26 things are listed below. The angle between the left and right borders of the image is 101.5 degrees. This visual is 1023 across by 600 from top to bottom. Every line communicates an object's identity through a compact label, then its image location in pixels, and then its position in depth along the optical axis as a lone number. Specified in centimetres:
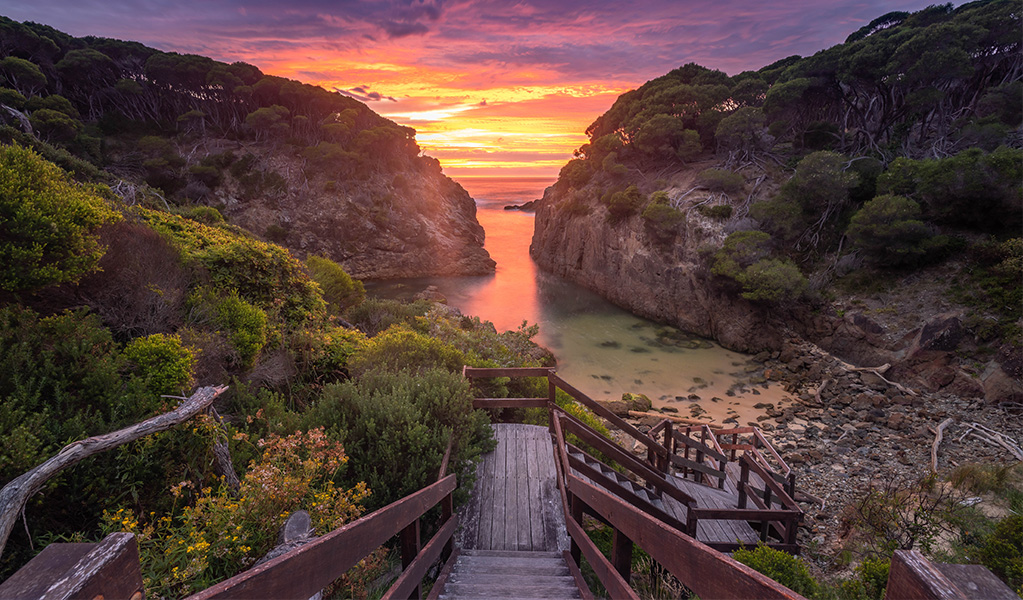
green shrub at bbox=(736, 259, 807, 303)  1950
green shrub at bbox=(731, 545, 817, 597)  422
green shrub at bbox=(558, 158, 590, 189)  3731
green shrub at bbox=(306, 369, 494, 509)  477
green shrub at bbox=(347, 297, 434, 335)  1463
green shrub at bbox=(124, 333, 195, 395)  521
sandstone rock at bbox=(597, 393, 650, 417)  1500
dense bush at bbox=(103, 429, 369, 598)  284
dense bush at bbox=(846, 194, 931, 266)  1702
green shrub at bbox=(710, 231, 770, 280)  2120
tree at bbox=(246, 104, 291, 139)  3550
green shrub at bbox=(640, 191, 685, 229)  2531
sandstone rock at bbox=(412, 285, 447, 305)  2932
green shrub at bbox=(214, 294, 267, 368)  716
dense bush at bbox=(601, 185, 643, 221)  2897
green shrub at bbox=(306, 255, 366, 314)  1644
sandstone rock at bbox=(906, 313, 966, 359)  1487
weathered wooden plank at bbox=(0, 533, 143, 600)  100
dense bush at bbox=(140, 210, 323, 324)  822
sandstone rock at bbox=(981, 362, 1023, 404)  1287
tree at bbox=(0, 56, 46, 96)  2608
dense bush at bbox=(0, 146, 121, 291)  512
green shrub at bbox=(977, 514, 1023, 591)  447
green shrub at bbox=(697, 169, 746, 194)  2497
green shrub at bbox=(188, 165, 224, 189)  3162
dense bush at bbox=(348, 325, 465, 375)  796
